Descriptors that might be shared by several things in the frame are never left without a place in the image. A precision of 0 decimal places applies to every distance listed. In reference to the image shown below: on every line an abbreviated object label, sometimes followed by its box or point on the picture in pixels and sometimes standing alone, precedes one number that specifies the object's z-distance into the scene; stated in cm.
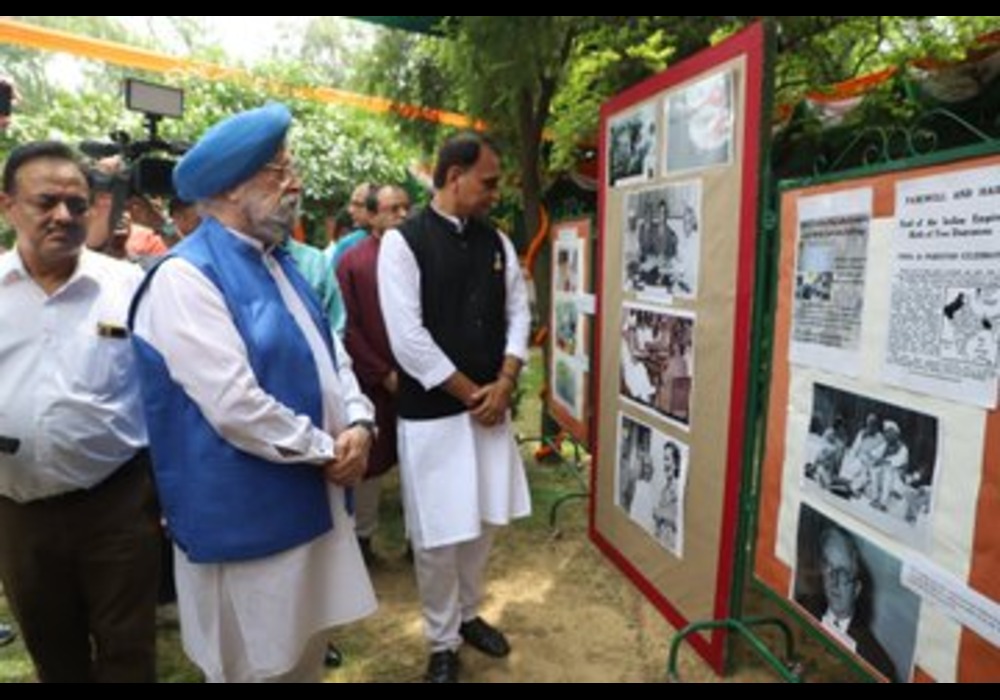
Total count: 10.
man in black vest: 266
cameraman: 268
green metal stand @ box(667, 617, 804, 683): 263
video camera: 279
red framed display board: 258
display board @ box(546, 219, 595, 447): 465
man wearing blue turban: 170
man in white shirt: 200
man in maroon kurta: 351
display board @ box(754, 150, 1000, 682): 177
